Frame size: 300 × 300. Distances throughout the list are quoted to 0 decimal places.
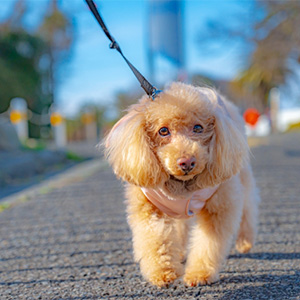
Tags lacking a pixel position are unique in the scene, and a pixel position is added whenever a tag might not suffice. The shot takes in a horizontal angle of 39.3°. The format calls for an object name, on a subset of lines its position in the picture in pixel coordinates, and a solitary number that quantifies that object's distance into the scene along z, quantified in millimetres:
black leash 2301
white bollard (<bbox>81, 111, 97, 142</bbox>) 21234
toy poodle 2139
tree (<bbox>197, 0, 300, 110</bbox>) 11172
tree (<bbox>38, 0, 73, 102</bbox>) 21594
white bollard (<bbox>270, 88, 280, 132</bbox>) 21359
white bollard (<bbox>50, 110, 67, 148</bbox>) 18312
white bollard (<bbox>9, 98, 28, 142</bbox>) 16078
